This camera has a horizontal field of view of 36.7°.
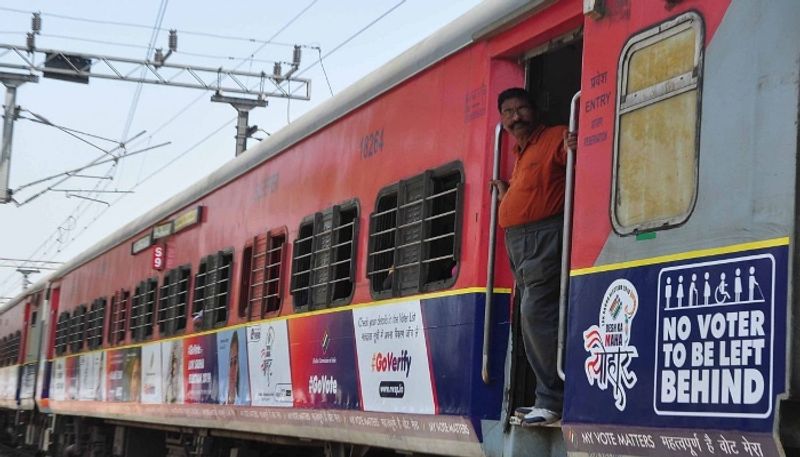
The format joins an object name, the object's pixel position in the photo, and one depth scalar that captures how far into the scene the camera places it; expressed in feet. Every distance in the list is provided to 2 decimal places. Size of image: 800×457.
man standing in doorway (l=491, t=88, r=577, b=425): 18.83
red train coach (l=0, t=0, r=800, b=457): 13.87
